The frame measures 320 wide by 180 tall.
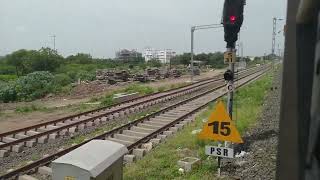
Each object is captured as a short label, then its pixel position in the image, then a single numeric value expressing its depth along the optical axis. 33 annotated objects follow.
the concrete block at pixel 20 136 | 13.55
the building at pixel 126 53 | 170.16
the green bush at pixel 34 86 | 32.69
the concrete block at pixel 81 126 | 15.46
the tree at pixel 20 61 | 72.19
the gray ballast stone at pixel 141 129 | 14.68
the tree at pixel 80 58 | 96.22
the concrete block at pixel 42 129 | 14.77
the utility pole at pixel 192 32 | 41.93
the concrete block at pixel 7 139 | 13.01
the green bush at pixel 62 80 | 41.19
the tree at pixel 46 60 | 70.89
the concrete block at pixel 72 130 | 14.90
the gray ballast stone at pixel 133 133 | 13.88
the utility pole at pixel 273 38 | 62.62
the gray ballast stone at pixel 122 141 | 12.48
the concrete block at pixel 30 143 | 12.69
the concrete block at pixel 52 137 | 13.55
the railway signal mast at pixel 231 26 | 8.39
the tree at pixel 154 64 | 95.38
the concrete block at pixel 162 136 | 13.68
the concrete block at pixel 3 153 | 11.50
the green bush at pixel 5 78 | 50.96
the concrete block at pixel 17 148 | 12.03
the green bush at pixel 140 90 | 32.93
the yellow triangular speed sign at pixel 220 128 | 7.73
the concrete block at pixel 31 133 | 14.03
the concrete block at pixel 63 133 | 14.30
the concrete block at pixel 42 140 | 13.12
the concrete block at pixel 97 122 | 16.69
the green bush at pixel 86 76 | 48.48
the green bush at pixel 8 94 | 30.39
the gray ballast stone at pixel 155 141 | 12.84
